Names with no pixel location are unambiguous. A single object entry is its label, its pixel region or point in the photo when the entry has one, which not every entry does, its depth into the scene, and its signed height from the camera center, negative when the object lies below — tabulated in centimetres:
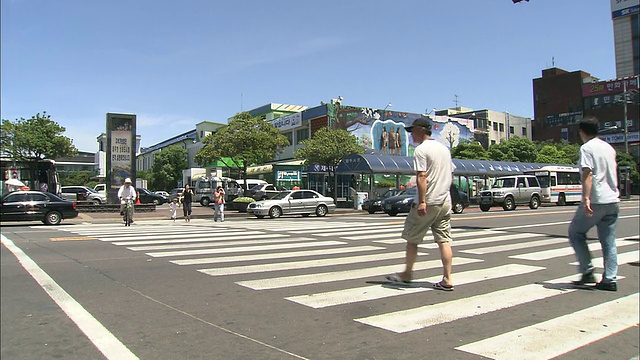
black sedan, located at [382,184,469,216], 2230 -53
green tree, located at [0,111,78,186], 3306 +471
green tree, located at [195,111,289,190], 2891 +355
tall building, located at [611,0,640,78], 8181 +2608
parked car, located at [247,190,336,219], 2198 -44
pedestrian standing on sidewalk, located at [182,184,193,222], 2039 -14
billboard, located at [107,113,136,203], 2630 +290
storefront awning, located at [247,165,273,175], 4878 +306
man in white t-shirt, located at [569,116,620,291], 535 -13
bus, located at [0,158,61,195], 2634 +177
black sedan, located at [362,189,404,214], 2438 -46
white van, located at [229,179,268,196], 3765 +117
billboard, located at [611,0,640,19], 6048 +2671
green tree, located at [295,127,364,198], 3275 +338
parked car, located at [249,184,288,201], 3222 +41
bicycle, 1633 -38
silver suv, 2605 -18
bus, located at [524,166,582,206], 2948 +34
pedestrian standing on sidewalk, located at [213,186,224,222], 1967 -13
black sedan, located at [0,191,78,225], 1689 -18
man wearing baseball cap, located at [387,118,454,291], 508 -3
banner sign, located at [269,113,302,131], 5088 +864
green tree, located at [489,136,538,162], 5212 +447
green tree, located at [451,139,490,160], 4991 +443
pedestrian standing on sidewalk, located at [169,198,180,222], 2022 -40
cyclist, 1631 +27
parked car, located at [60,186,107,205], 3141 +54
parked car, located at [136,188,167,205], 3412 +26
